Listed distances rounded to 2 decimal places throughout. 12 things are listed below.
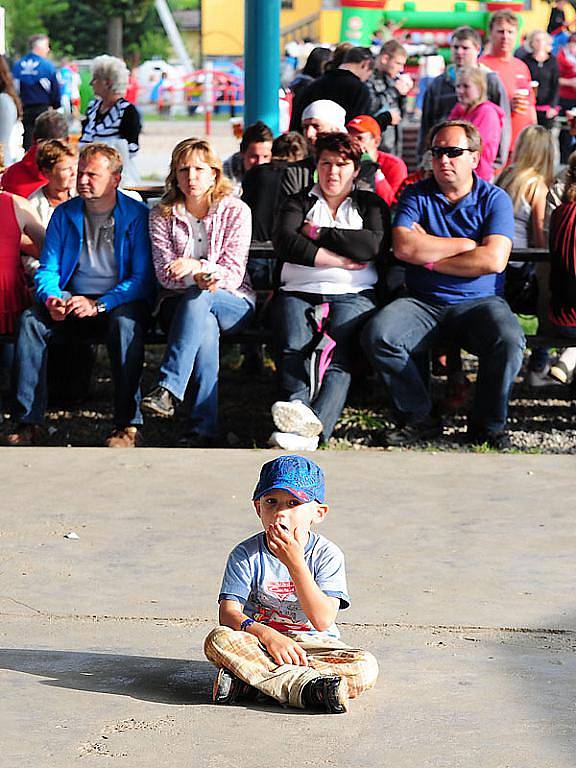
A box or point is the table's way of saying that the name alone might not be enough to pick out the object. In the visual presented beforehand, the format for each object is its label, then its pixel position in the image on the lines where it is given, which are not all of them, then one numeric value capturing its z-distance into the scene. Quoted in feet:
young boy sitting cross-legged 22.75
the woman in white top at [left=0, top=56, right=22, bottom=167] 68.23
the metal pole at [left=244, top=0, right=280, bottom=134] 67.97
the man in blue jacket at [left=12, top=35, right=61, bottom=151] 106.22
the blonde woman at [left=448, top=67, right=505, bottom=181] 61.00
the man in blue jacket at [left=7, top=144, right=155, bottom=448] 45.11
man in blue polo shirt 43.83
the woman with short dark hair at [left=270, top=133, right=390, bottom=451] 44.91
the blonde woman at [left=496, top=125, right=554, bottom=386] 49.88
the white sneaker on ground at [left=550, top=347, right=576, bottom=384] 50.96
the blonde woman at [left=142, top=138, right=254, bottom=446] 44.55
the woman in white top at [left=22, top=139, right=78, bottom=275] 49.16
